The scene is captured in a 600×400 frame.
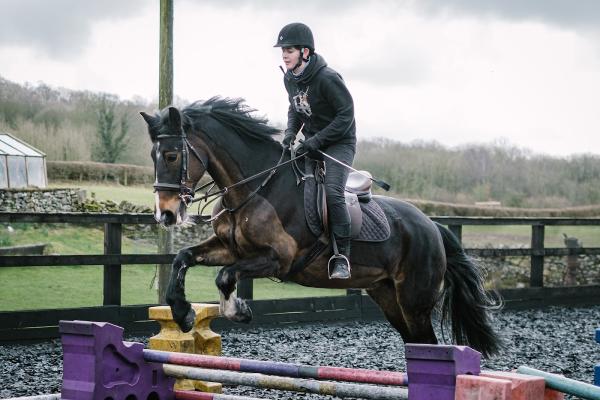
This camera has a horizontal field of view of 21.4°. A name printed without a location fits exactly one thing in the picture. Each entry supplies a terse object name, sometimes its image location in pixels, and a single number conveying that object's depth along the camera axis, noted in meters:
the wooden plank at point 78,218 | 15.05
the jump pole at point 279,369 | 7.00
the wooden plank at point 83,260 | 14.86
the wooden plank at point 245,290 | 17.43
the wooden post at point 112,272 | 15.90
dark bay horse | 9.13
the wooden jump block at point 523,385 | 5.81
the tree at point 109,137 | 26.38
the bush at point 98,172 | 26.04
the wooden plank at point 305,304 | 17.58
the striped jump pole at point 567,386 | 5.64
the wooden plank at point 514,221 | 20.10
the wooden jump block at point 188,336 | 9.84
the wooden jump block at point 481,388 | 5.71
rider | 9.72
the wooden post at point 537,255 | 22.18
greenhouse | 24.75
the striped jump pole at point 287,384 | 7.21
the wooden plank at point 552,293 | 21.63
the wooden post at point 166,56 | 16.27
